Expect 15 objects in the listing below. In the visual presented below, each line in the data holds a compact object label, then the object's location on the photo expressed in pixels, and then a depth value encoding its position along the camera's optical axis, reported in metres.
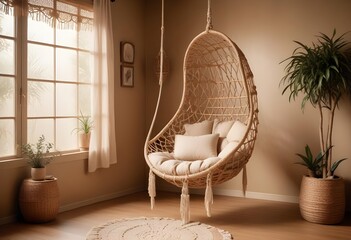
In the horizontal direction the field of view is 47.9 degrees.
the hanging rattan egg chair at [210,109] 3.37
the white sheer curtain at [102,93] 4.21
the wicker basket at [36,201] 3.47
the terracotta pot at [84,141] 4.22
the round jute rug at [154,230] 3.08
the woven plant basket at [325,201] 3.52
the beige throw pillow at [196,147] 3.87
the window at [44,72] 3.54
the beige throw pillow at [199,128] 4.20
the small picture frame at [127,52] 4.79
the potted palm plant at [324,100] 3.54
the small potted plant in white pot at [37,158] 3.54
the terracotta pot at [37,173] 3.53
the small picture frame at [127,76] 4.80
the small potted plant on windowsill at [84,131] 4.23
